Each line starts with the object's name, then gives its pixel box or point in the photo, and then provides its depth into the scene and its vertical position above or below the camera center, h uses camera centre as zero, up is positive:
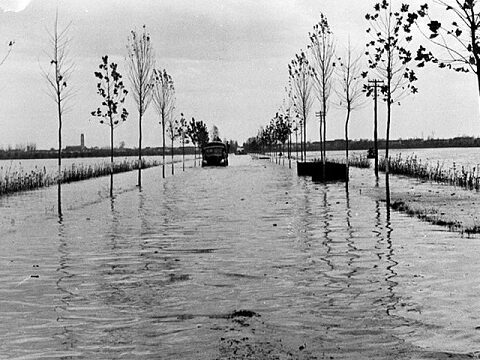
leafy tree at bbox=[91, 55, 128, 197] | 34.25 +3.08
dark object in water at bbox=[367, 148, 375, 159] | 91.69 -0.72
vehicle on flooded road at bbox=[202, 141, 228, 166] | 73.62 -0.58
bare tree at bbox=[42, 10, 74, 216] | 26.30 +2.82
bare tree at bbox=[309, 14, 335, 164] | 37.75 +5.10
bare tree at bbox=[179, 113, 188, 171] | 78.78 +2.57
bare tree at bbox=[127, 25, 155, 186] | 37.25 +4.26
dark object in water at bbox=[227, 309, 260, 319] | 7.53 -1.85
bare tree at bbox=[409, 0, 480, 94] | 13.15 +2.22
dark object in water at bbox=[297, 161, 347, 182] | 38.66 -1.32
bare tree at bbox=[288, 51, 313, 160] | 50.45 +5.02
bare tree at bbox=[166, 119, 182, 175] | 75.31 +2.40
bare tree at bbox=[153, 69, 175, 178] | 51.16 +4.40
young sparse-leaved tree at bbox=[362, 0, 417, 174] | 26.89 +4.11
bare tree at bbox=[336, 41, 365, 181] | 40.26 +3.40
